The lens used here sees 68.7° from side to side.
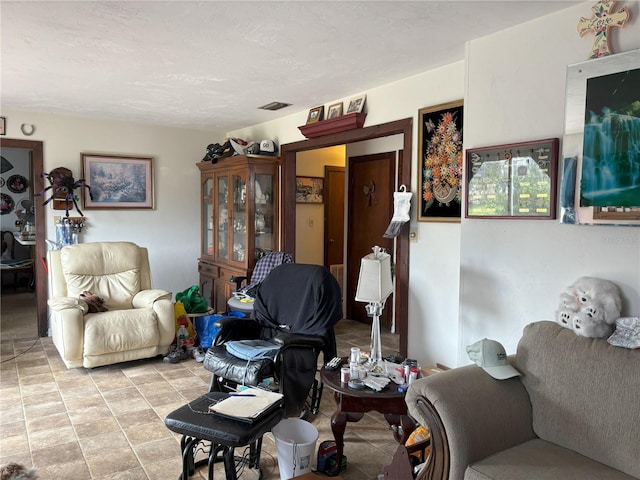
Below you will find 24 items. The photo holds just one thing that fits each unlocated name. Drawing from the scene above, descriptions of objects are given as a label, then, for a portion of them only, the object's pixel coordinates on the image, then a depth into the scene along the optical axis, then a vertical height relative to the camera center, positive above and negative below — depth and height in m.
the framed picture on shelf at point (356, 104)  3.79 +0.92
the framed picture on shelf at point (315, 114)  4.26 +0.94
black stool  1.91 -0.89
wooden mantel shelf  3.79 +0.78
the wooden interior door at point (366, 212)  5.07 +0.05
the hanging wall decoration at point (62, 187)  4.80 +0.29
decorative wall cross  2.05 +0.88
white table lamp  2.54 -0.39
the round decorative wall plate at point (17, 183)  7.54 +0.50
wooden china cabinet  4.86 -0.02
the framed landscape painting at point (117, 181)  5.11 +0.39
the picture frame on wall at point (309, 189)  5.45 +0.32
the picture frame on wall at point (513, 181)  2.36 +0.20
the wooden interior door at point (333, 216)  5.76 +0.01
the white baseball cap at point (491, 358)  2.03 -0.62
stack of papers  2.00 -0.84
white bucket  2.15 -1.10
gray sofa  1.72 -0.78
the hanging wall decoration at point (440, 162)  3.05 +0.37
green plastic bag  4.74 -0.88
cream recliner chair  3.74 -0.80
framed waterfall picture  2.02 +0.38
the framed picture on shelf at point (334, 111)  4.04 +0.92
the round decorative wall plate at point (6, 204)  7.50 +0.17
